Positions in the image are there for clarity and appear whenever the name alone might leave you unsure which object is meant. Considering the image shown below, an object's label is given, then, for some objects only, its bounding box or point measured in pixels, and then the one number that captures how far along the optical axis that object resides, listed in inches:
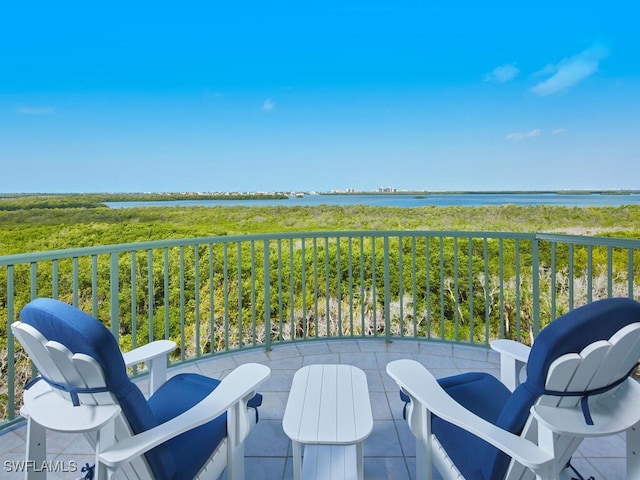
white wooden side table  48.8
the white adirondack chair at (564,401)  38.6
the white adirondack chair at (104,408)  40.3
